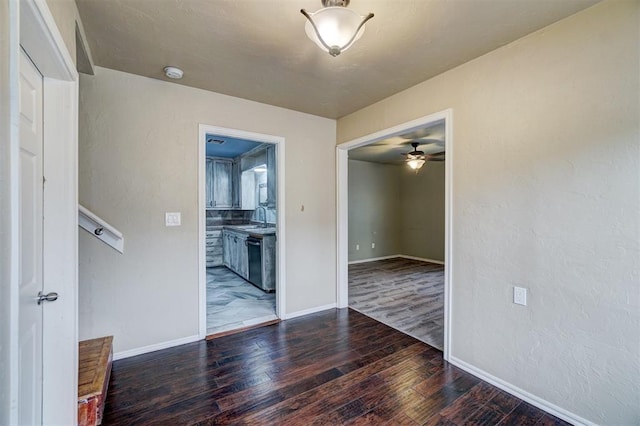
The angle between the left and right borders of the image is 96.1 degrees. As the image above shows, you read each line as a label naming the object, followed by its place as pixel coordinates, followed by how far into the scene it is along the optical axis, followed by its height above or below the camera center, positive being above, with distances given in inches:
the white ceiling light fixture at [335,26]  55.8 +37.7
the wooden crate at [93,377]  63.0 -39.9
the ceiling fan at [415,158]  200.2 +38.8
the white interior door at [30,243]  46.3 -5.3
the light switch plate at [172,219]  104.3 -2.2
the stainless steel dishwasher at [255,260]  175.5 -29.4
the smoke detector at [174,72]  93.0 +46.5
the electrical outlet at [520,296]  77.7 -22.7
